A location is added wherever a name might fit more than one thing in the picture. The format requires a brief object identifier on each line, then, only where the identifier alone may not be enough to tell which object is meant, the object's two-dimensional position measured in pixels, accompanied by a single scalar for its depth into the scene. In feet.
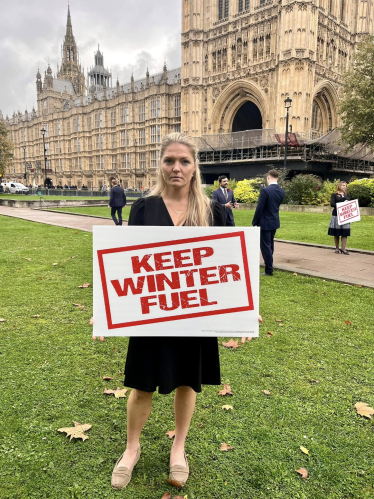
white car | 147.02
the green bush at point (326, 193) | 68.69
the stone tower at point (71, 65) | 331.36
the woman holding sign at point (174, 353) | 6.75
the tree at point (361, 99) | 81.75
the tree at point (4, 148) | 118.11
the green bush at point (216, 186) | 87.51
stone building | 118.32
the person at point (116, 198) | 41.78
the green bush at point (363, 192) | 63.41
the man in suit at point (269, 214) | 22.50
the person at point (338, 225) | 29.43
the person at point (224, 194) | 28.37
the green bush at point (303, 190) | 71.26
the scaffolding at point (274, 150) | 108.78
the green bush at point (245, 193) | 77.45
